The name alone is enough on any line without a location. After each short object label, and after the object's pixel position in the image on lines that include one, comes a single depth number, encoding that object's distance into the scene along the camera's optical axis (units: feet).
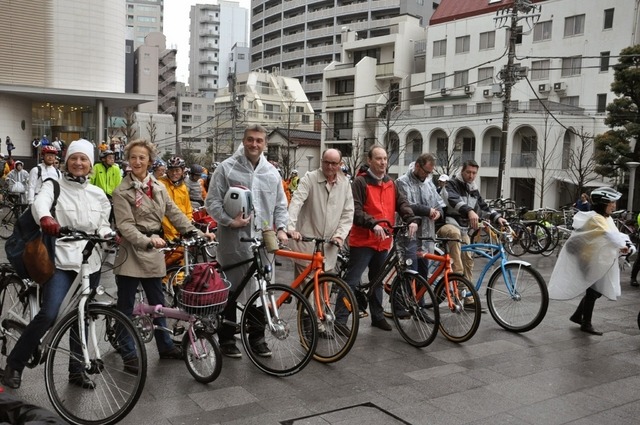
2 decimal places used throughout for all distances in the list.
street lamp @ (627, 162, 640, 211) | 56.65
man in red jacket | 19.38
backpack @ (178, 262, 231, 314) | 14.20
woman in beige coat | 14.76
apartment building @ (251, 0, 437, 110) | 216.54
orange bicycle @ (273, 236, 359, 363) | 16.11
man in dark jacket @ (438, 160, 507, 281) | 23.04
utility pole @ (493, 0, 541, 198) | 59.82
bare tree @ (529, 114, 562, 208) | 111.45
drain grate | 12.63
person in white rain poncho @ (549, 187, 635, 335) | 20.30
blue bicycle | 19.85
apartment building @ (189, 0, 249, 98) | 370.32
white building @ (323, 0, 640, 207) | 112.57
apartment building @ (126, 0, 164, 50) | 366.02
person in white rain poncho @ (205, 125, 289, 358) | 16.29
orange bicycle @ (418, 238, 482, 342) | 18.56
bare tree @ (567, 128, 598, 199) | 101.91
